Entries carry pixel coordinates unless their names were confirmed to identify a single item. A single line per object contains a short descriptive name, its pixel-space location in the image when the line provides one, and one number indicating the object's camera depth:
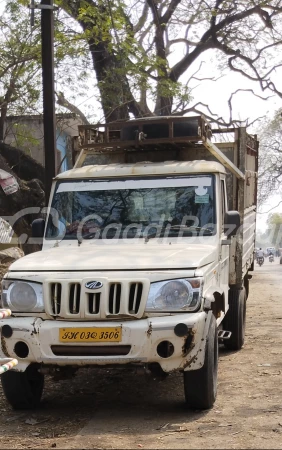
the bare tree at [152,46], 16.41
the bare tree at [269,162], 42.38
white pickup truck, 5.28
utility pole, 10.27
